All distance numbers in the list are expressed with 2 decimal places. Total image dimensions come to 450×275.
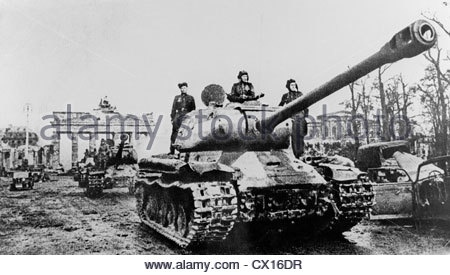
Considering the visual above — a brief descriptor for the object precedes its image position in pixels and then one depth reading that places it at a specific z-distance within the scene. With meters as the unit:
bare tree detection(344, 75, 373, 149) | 24.72
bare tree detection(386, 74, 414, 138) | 18.62
